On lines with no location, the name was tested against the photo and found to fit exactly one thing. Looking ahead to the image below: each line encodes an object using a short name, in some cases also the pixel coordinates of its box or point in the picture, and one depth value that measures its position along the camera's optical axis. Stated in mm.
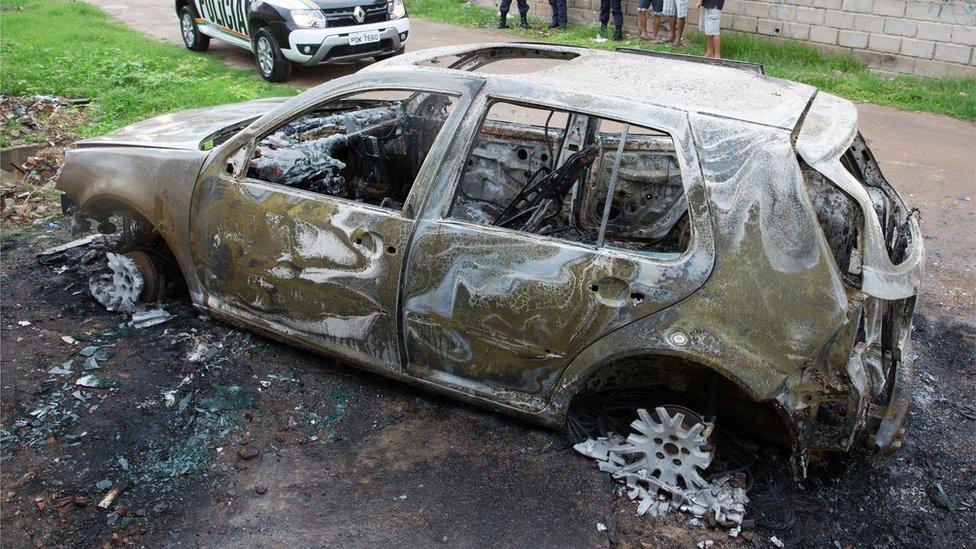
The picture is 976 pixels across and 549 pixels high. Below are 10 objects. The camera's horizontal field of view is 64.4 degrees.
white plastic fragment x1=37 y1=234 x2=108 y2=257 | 5346
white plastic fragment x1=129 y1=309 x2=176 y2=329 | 4523
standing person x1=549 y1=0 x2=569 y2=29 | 14430
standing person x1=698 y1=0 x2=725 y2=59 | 11375
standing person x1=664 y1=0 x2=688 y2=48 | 12289
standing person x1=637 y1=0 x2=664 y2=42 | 12695
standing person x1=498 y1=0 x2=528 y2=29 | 14789
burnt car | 2971
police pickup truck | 9750
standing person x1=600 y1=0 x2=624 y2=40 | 13445
